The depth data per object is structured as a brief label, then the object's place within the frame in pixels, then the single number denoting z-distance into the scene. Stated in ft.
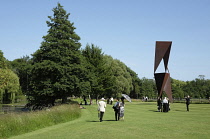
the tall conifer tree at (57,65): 115.85
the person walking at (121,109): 62.80
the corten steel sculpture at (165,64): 103.81
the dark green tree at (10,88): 160.57
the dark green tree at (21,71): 265.97
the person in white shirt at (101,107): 60.49
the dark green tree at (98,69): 146.34
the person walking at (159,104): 89.92
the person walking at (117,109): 62.80
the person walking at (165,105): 87.16
